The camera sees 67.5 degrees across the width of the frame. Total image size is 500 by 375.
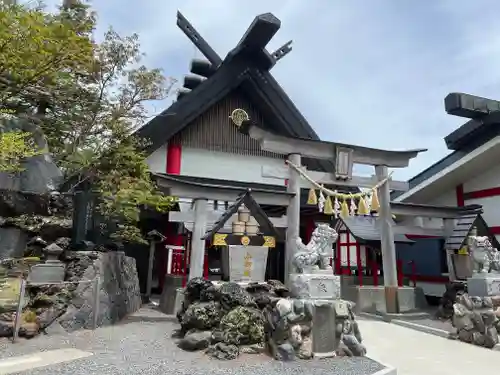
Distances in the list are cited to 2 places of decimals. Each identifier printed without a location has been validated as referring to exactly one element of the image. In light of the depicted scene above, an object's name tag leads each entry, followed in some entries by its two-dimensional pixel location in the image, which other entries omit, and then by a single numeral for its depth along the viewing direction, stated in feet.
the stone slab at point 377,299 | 34.06
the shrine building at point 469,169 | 38.09
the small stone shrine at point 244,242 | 24.03
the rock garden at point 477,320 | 22.98
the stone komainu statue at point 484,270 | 25.40
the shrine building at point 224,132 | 42.06
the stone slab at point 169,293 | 31.70
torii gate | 32.60
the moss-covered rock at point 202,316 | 20.57
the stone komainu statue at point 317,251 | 20.94
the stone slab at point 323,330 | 19.26
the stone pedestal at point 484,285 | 25.25
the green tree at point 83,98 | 21.88
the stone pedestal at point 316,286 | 20.06
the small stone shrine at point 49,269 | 24.62
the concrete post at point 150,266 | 41.34
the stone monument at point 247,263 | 23.84
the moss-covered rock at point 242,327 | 19.30
